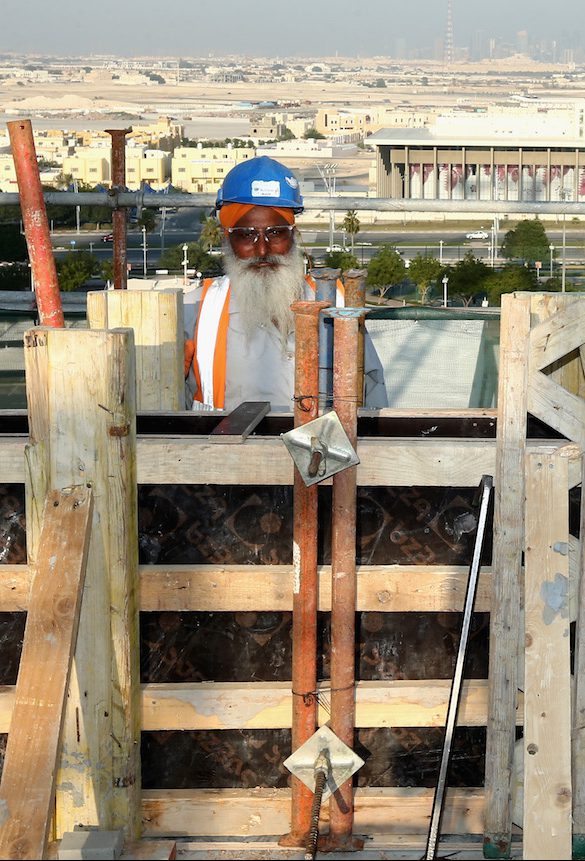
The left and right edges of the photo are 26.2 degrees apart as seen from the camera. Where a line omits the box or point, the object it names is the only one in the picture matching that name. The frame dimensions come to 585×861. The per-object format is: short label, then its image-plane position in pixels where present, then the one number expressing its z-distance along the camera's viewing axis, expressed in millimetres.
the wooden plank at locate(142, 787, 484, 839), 3805
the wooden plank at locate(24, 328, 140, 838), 3406
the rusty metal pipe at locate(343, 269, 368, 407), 4816
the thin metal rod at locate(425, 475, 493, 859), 3625
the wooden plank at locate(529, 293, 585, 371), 3818
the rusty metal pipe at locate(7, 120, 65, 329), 4852
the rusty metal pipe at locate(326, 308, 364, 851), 3570
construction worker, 5289
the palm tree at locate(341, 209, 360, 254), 69912
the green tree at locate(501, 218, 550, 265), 63600
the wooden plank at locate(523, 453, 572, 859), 3186
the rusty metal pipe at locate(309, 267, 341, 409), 4668
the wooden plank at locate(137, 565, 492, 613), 3695
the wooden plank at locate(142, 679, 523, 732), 3758
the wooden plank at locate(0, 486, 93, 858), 2973
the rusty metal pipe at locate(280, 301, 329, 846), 3588
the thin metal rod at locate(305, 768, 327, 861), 3480
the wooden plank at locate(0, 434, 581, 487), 3643
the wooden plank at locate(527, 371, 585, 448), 3787
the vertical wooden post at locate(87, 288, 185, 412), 5035
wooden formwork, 3383
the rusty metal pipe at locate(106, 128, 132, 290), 7984
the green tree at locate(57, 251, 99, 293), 50594
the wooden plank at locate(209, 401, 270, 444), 3672
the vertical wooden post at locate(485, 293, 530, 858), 3633
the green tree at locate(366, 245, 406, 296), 54969
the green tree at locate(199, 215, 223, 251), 59556
